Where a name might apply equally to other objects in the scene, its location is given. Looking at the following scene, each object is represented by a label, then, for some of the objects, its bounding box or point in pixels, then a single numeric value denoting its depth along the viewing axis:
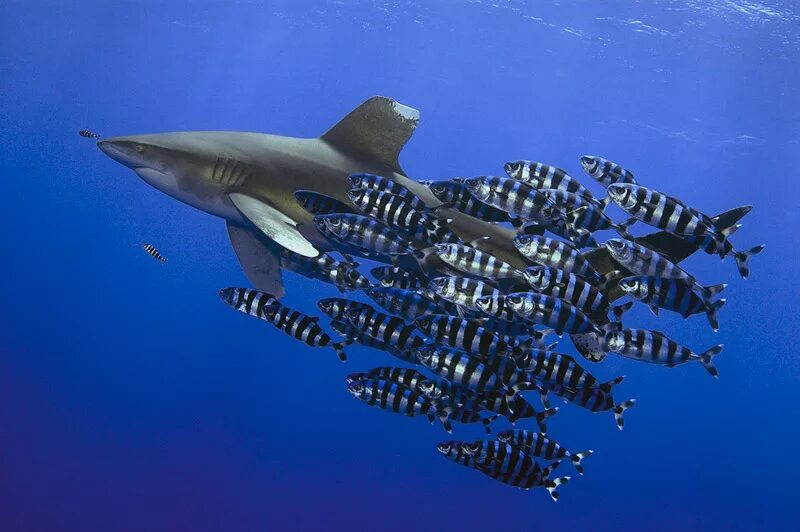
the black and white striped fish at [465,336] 4.41
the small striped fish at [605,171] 4.73
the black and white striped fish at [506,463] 4.97
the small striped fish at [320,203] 5.41
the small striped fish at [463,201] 4.97
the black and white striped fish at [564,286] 4.25
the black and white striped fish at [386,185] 4.99
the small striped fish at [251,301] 5.44
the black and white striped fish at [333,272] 5.24
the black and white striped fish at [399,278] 5.32
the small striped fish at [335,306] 5.07
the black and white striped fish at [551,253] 4.39
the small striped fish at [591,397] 4.68
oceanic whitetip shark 6.06
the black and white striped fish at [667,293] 4.23
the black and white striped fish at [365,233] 4.88
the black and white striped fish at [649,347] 4.29
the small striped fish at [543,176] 4.82
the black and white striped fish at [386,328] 4.86
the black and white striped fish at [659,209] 4.08
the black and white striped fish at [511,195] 4.58
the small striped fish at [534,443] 5.11
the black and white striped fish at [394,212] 4.69
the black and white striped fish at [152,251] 10.63
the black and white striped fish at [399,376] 5.05
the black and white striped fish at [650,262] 4.18
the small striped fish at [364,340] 5.13
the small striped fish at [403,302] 4.95
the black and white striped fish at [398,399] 5.05
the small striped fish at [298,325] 5.20
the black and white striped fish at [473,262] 4.49
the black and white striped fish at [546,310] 4.15
